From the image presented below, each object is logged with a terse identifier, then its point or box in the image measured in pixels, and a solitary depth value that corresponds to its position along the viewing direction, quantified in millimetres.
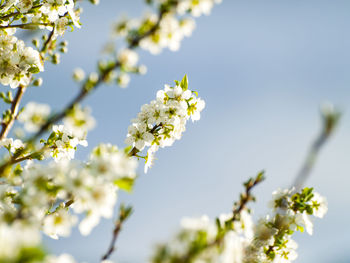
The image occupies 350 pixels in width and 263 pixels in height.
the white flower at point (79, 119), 2062
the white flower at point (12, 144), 3992
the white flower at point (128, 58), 2121
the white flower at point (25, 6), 4129
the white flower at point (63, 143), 4004
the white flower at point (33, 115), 3463
